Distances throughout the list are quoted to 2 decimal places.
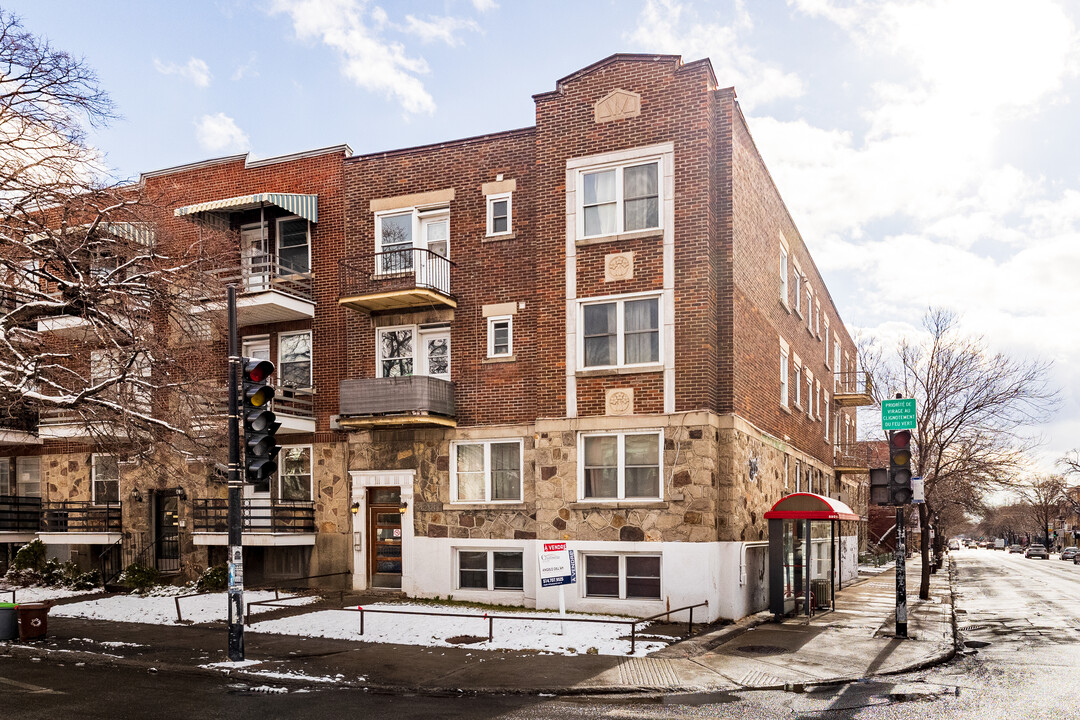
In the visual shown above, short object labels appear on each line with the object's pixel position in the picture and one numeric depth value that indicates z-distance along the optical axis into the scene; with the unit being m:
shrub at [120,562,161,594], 23.06
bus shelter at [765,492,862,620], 19.52
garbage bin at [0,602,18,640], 15.59
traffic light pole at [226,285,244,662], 13.48
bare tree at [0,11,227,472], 14.33
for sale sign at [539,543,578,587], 16.73
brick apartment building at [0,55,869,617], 19.53
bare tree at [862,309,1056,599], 31.28
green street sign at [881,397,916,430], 17.03
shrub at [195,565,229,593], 22.42
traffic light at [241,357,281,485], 13.87
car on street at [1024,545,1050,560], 89.09
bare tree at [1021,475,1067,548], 109.47
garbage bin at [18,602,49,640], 15.63
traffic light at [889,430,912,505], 16.69
